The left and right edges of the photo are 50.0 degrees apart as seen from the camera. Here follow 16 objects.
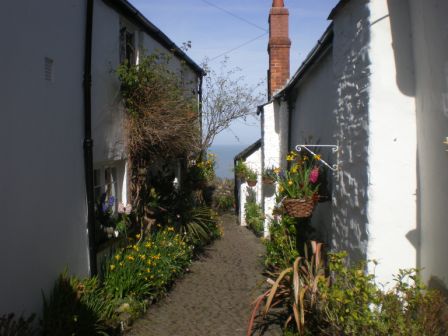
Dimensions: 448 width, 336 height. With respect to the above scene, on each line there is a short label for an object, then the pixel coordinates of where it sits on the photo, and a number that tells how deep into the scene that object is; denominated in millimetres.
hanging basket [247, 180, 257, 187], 16016
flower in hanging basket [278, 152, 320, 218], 6621
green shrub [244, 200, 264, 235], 14548
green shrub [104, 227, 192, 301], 6781
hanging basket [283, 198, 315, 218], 6602
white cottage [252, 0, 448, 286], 3984
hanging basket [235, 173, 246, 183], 16470
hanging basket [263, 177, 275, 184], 12793
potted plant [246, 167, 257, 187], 15936
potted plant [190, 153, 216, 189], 12399
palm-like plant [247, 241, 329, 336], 5141
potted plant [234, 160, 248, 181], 16344
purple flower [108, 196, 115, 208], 7551
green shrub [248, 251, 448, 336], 3570
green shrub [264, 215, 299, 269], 7842
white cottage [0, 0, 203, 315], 4535
